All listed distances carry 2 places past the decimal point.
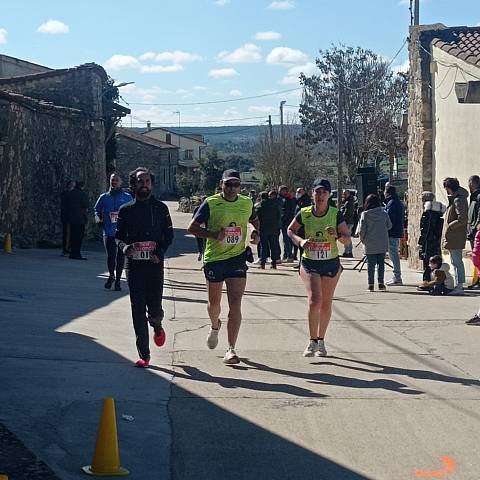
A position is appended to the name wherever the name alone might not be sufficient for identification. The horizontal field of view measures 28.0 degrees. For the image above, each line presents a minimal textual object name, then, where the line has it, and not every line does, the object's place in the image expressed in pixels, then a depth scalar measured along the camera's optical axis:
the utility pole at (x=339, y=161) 39.16
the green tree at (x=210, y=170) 68.88
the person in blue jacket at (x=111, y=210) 14.07
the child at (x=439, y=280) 15.16
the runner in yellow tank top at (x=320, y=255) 9.66
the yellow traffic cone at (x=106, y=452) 5.76
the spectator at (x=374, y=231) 15.71
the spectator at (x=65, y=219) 20.73
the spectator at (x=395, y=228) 16.89
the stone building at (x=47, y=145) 21.84
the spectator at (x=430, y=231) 15.77
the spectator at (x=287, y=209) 22.02
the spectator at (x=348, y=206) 24.86
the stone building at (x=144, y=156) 79.25
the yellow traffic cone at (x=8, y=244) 20.02
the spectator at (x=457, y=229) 14.95
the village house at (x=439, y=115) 18.78
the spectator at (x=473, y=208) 14.28
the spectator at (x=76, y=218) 20.38
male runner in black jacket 8.77
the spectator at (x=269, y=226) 20.59
